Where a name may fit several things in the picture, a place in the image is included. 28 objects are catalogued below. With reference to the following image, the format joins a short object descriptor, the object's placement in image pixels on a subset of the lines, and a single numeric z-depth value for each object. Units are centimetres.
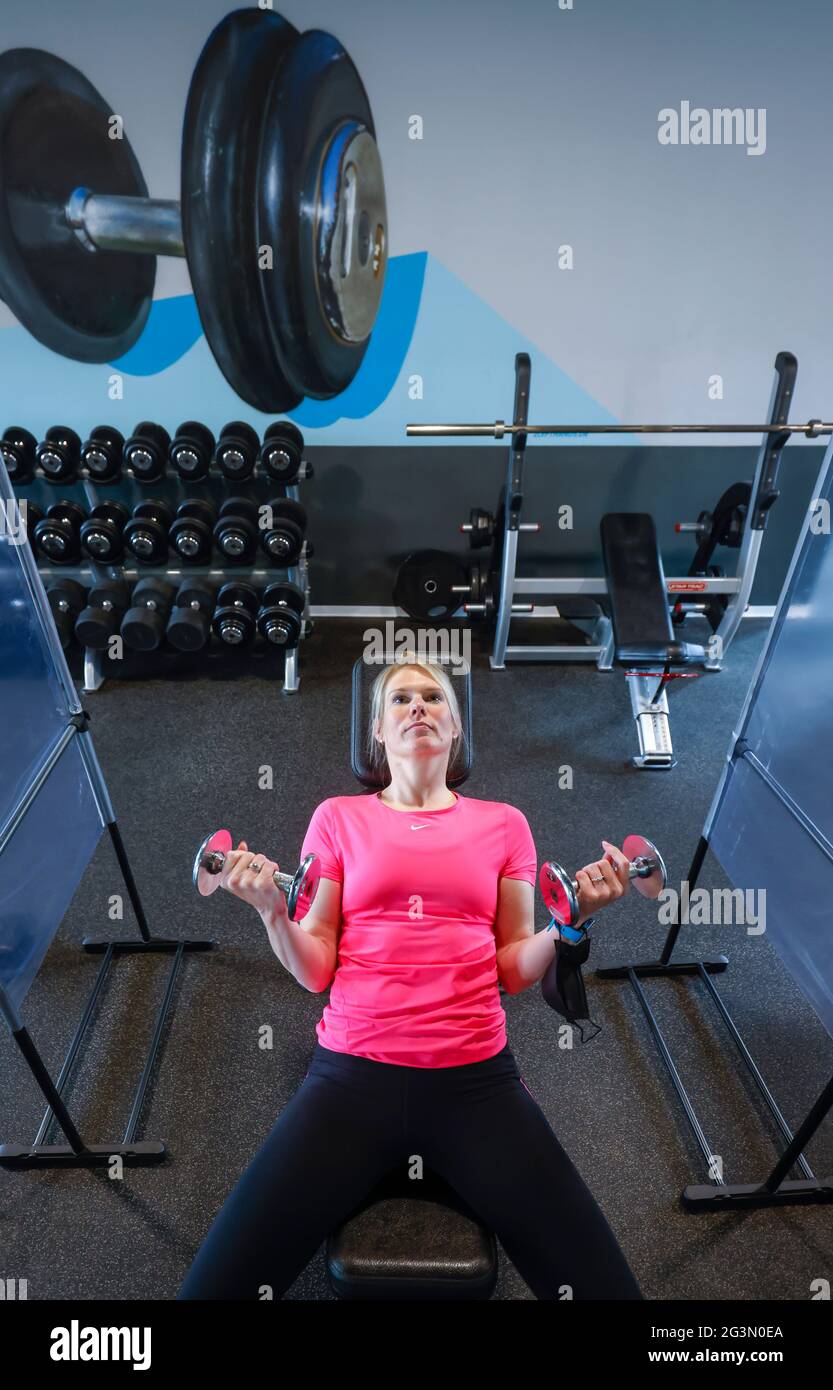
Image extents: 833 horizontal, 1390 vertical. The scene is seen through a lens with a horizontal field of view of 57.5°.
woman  112
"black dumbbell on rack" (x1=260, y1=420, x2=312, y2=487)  304
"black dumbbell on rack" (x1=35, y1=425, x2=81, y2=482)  300
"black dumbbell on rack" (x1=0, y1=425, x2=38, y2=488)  298
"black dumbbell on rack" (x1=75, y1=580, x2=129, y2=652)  306
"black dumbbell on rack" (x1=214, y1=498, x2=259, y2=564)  302
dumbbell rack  326
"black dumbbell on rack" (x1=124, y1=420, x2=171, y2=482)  302
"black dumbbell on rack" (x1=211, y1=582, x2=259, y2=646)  313
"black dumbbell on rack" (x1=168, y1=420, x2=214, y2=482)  304
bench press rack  276
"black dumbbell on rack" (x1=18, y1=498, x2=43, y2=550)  322
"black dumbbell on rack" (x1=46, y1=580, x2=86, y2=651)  313
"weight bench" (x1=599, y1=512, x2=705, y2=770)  294
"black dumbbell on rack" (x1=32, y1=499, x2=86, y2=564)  310
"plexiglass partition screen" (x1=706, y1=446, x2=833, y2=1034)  134
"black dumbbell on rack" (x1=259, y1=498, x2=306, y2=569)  305
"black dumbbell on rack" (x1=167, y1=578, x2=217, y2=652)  307
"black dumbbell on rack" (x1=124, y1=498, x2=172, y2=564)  302
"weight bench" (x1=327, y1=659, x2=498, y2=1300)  107
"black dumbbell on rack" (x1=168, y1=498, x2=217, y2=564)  306
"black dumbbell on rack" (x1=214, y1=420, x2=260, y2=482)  302
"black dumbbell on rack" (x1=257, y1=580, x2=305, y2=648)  312
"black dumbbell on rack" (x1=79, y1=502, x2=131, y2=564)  307
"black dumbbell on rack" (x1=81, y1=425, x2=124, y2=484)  302
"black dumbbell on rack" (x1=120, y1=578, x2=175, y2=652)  304
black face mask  129
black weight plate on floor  341
